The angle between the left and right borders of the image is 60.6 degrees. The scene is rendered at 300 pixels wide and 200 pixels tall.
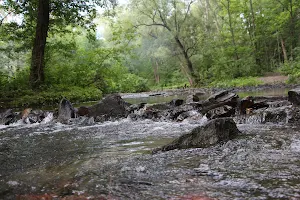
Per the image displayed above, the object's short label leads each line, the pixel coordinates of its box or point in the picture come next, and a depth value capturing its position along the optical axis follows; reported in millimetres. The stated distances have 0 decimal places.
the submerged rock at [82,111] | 9281
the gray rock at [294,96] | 6773
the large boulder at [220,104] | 7348
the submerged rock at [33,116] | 9219
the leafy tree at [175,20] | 27128
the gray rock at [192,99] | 9955
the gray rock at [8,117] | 9188
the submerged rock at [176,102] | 9914
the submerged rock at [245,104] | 7691
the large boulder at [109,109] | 9031
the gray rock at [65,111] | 9039
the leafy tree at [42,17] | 15250
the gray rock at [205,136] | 4078
